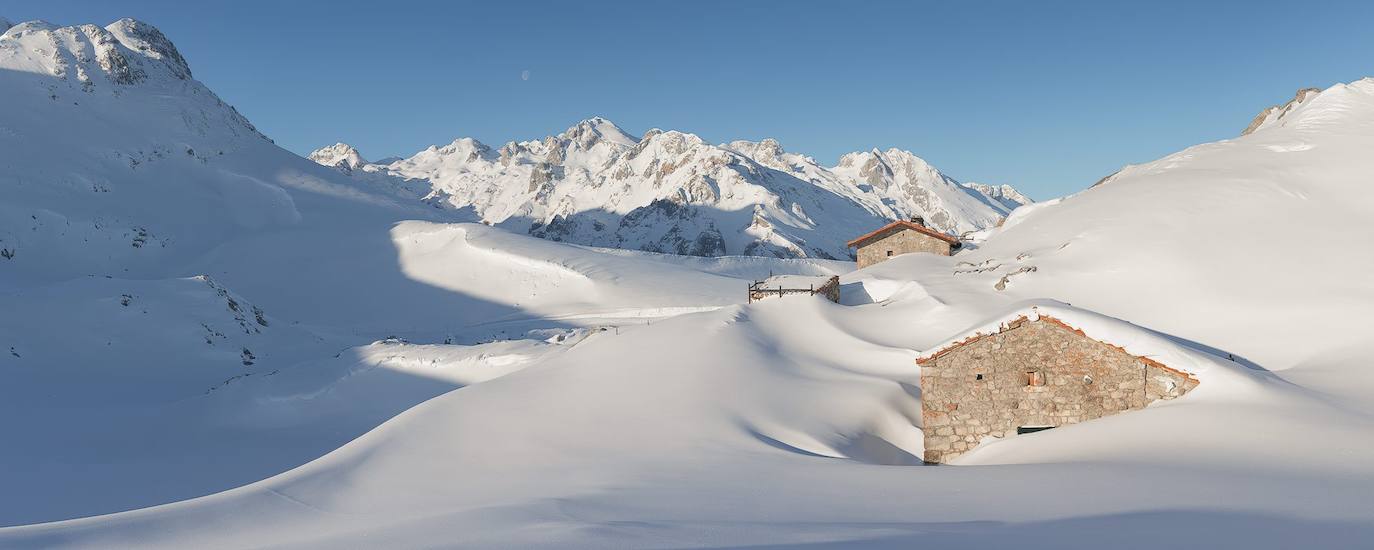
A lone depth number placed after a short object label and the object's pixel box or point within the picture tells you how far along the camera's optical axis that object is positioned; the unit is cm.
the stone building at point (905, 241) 4253
